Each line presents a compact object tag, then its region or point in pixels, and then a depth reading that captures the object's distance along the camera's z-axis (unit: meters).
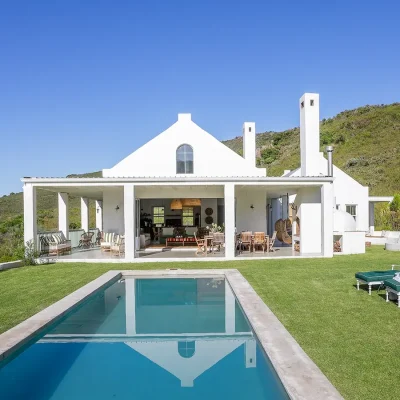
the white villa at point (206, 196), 17.69
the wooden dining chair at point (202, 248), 19.41
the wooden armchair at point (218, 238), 19.70
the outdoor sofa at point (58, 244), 18.61
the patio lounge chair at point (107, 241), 20.16
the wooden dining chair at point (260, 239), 19.19
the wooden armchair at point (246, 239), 19.58
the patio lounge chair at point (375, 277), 10.27
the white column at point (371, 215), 30.91
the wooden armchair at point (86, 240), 22.79
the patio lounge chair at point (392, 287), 9.06
